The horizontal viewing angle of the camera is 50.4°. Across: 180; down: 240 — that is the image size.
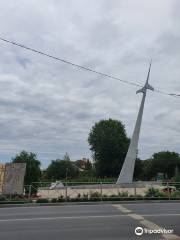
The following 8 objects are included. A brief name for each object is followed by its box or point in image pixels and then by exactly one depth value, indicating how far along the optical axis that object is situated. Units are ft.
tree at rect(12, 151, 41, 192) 57.48
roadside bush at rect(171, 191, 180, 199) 40.67
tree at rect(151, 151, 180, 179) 161.02
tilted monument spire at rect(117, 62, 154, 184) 72.64
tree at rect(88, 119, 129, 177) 142.06
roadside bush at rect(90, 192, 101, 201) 37.06
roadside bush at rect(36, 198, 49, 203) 34.90
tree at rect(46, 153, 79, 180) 178.49
